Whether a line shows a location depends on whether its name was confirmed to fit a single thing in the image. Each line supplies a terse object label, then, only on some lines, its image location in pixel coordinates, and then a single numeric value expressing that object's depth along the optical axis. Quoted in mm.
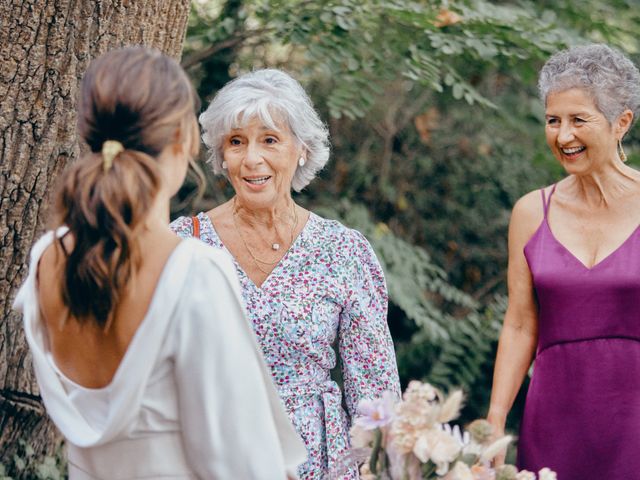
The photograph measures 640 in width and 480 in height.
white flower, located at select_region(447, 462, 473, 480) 2221
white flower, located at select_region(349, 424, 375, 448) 2330
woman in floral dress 3193
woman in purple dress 3252
